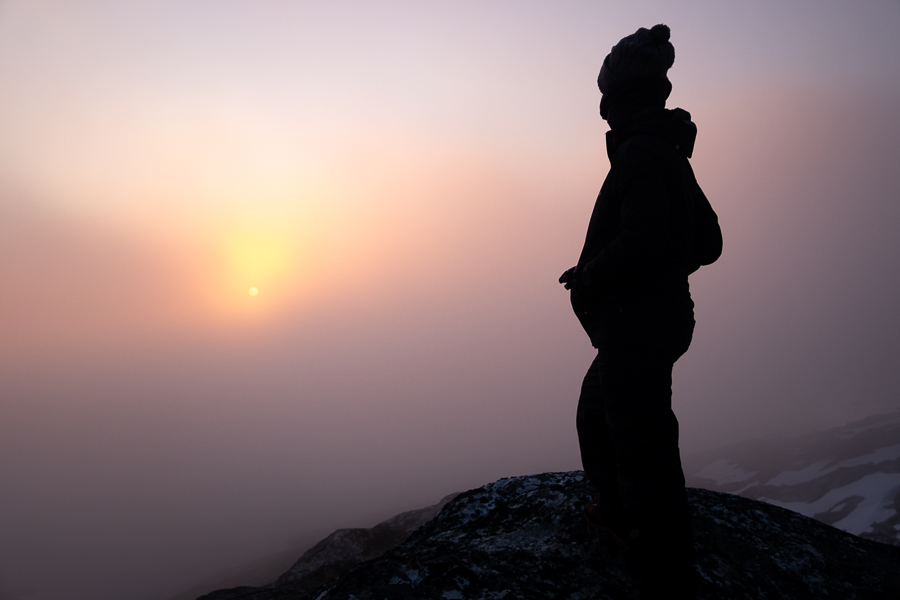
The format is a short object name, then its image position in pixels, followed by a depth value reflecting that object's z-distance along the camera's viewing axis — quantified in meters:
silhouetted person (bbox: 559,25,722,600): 3.03
